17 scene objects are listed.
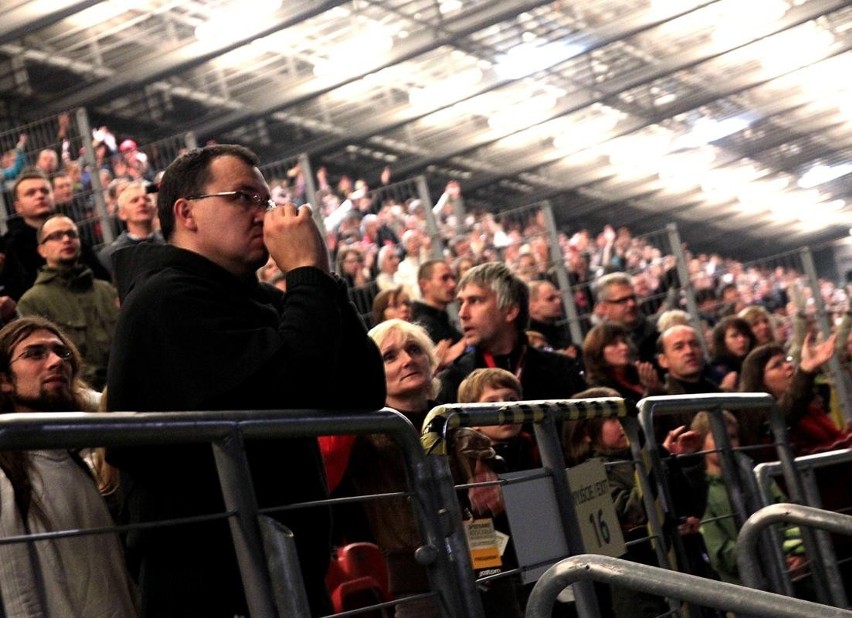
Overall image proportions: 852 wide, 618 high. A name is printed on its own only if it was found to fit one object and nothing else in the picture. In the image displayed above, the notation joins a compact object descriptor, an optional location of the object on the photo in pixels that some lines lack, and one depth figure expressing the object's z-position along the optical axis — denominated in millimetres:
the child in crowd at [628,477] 4473
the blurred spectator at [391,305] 8539
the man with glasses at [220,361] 2994
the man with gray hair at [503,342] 6594
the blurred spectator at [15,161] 11969
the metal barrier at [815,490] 5914
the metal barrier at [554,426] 3699
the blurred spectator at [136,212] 9172
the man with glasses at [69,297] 8555
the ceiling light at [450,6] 19250
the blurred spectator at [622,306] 9852
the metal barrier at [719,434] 4770
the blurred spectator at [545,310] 10180
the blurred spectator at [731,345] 10445
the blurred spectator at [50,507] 3029
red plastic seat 3926
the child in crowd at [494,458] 3904
